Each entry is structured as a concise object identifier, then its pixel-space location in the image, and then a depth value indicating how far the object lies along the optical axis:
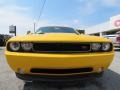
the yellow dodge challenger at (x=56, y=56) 1.27
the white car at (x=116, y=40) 4.67
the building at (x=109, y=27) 12.69
